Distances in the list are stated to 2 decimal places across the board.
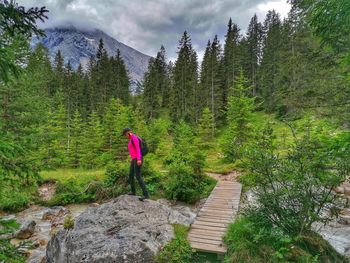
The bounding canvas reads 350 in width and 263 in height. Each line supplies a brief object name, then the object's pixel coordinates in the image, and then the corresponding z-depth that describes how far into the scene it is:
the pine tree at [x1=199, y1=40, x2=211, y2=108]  46.16
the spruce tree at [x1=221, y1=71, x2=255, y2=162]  21.28
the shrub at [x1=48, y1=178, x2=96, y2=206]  15.85
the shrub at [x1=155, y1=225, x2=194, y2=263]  6.96
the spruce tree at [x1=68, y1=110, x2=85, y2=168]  30.07
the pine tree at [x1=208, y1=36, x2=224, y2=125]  44.95
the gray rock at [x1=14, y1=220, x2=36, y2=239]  11.79
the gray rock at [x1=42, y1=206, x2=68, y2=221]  14.09
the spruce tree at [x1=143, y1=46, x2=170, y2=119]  53.00
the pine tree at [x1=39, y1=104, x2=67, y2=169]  27.95
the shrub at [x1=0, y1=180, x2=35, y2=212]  15.18
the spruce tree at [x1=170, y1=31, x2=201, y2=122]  48.56
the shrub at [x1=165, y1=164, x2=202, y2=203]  14.02
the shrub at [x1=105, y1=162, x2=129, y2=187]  15.56
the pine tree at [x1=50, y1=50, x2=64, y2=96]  51.75
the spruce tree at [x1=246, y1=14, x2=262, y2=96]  53.38
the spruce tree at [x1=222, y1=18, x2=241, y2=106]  48.82
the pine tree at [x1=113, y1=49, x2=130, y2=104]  54.92
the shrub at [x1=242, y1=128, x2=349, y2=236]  6.41
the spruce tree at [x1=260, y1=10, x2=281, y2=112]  44.28
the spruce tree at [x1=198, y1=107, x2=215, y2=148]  35.41
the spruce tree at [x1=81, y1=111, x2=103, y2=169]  28.65
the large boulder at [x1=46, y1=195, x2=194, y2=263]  6.88
